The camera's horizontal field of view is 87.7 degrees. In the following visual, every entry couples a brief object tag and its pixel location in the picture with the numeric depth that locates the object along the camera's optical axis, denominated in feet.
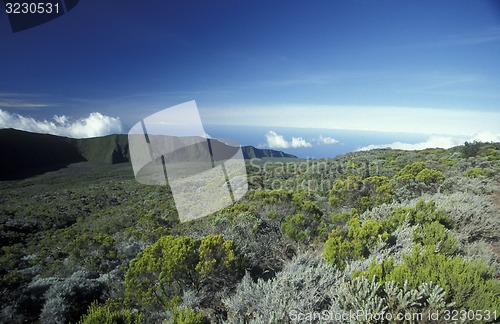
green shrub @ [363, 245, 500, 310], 10.09
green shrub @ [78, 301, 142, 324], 10.89
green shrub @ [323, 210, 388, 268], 17.72
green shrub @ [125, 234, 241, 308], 16.62
